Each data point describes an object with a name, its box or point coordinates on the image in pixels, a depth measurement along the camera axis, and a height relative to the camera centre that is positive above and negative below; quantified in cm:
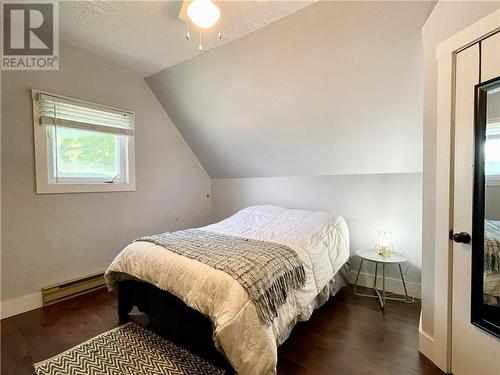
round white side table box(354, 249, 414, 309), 235 -76
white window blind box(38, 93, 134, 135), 244 +76
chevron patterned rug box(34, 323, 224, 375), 158 -119
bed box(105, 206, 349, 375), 136 -71
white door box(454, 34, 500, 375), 135 -21
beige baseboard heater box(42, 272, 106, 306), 245 -109
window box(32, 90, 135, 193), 243 +43
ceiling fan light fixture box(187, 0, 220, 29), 135 +96
